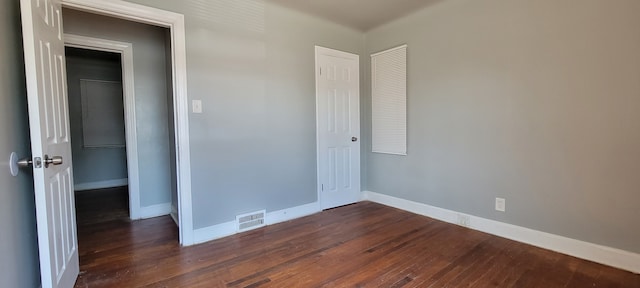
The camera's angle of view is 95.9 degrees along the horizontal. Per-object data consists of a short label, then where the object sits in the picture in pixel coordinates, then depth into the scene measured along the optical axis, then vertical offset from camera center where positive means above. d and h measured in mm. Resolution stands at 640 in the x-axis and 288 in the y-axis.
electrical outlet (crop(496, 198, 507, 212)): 2714 -737
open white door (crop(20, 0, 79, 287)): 1352 -30
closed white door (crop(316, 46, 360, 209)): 3557 +37
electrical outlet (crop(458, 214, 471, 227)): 2979 -968
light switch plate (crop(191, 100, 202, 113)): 2602 +236
